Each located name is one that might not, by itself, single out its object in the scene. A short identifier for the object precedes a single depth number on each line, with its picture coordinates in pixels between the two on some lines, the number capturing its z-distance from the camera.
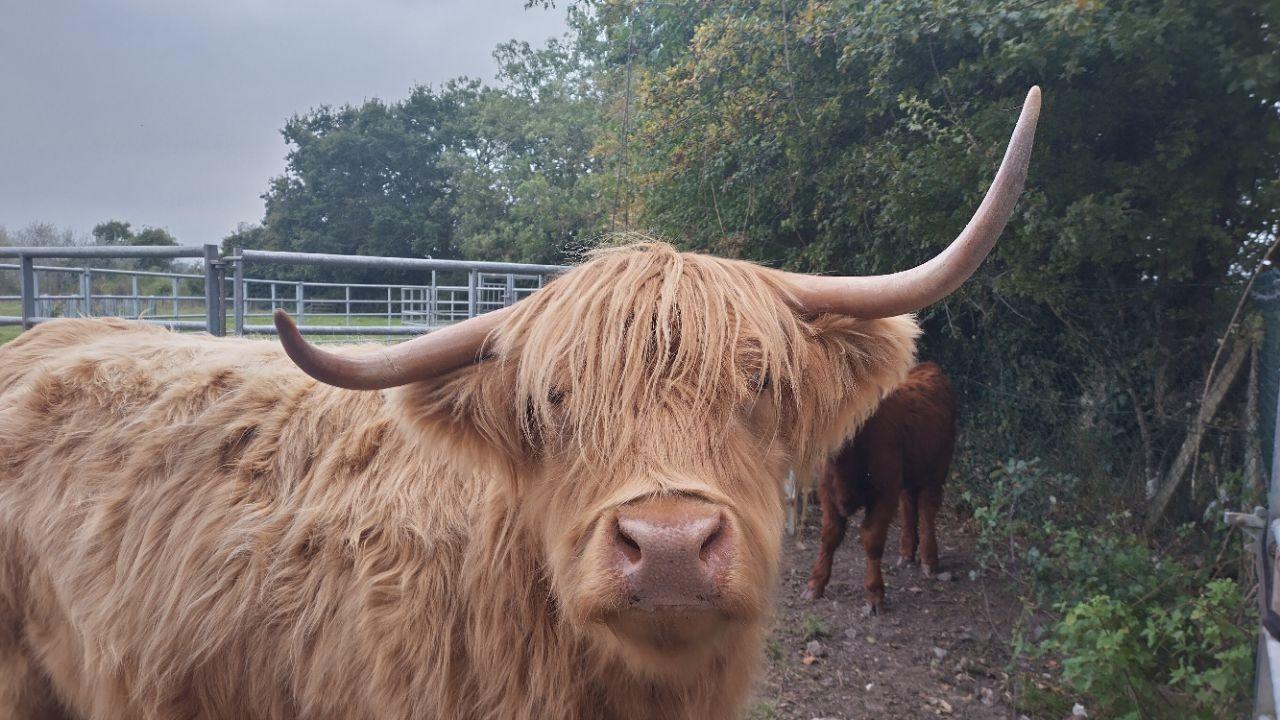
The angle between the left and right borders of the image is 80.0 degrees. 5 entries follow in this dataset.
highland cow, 1.45
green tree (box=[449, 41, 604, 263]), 18.34
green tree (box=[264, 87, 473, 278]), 30.59
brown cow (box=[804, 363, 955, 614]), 5.21
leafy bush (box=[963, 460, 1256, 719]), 2.77
